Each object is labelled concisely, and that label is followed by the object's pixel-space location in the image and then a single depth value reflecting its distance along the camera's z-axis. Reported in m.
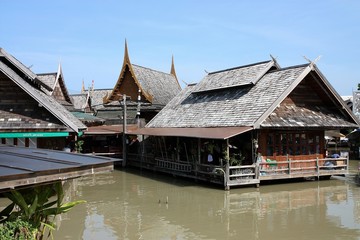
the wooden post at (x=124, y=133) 23.38
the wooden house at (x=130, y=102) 27.41
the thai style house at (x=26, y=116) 15.25
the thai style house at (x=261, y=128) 15.73
